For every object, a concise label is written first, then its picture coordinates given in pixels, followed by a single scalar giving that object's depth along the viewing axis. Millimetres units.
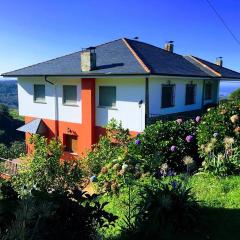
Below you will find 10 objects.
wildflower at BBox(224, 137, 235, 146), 8092
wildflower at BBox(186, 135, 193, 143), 10516
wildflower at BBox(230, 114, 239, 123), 9359
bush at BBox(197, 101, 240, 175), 8562
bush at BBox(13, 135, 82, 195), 8734
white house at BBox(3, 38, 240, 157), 17734
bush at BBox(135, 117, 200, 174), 10812
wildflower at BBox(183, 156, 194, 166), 6469
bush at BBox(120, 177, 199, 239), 5336
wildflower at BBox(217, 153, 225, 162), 8500
